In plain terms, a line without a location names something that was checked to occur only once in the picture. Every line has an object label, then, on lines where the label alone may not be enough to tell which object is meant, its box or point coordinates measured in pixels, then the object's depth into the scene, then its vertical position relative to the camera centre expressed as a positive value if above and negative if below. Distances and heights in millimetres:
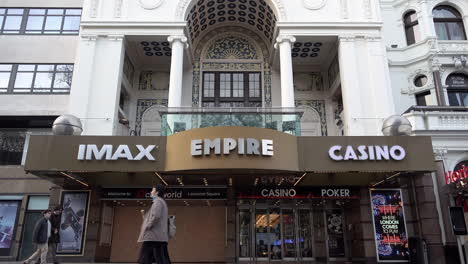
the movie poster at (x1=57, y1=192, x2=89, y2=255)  15711 +967
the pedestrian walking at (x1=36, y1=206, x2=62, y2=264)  13250 +507
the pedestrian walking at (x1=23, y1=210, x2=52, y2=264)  11789 +276
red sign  15070 +2935
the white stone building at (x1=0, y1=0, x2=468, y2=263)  17109 +9129
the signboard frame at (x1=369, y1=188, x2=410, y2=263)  15594 +1149
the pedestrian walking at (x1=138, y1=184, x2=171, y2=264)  7480 +207
